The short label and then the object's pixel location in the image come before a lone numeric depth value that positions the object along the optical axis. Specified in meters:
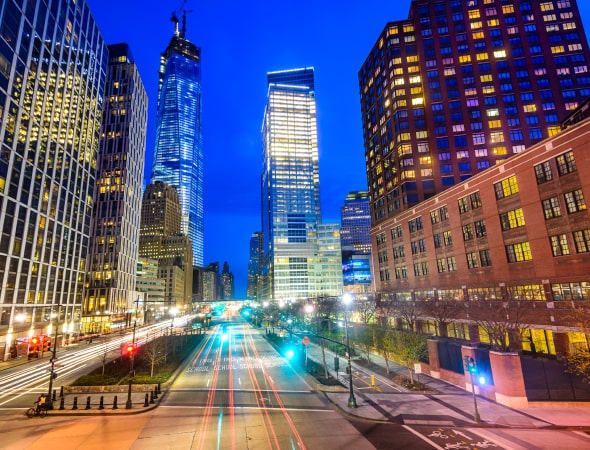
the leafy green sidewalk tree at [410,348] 33.00
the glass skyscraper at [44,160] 52.38
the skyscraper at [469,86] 85.56
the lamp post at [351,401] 24.33
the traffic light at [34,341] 32.54
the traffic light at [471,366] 22.43
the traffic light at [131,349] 25.53
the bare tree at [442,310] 45.60
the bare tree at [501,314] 27.92
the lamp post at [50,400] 24.00
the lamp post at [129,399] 24.33
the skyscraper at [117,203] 101.31
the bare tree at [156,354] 35.37
